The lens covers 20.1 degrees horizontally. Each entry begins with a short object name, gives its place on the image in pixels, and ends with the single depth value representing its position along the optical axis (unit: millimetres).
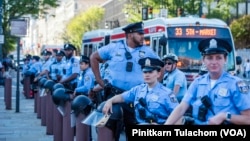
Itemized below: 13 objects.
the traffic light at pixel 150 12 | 38656
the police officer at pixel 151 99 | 7129
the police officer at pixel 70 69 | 14477
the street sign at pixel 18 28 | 19141
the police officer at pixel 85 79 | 12336
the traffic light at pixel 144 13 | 39647
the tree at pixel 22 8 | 43875
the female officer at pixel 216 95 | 5781
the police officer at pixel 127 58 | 9047
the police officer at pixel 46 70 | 18259
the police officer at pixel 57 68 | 16625
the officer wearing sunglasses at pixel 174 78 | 11945
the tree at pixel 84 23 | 103562
